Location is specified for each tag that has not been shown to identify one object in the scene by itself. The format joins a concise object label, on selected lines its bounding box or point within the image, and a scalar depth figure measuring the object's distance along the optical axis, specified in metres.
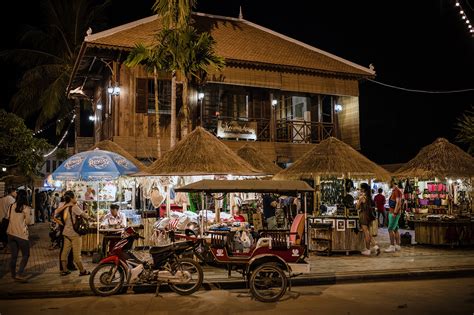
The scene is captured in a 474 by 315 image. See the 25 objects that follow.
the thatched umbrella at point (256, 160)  18.95
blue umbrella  13.59
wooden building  19.95
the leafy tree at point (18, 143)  16.86
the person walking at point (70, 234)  10.60
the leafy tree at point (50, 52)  27.67
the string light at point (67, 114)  32.80
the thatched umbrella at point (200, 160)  13.23
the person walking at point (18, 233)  10.24
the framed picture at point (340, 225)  13.69
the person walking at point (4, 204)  13.40
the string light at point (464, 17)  17.25
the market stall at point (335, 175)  13.70
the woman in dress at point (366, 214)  13.21
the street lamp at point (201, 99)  20.98
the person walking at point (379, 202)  16.16
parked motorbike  8.93
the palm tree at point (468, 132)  19.66
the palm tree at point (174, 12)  16.48
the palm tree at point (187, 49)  15.87
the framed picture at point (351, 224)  13.70
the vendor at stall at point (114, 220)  12.50
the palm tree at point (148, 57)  16.14
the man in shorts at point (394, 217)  13.97
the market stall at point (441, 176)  14.84
